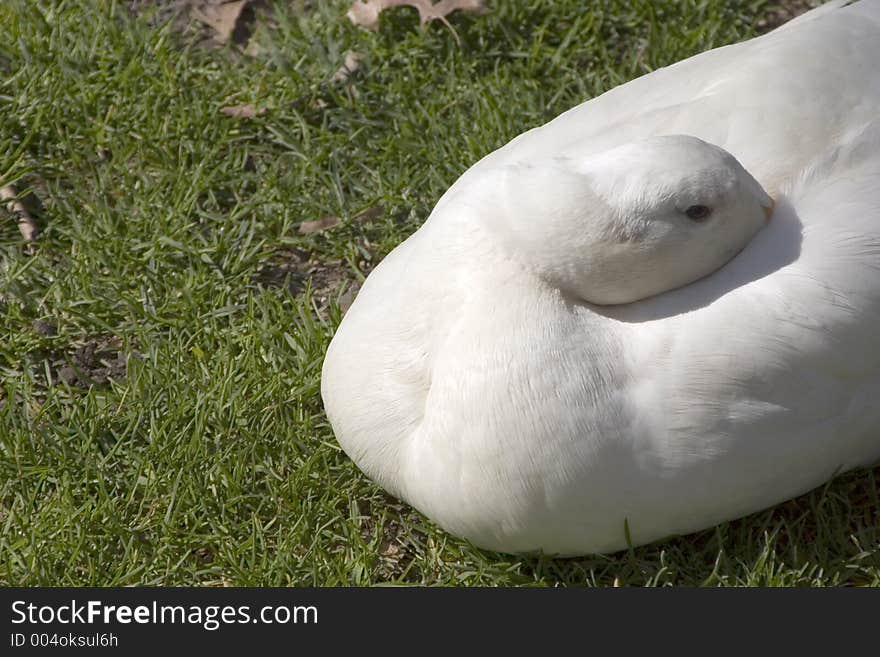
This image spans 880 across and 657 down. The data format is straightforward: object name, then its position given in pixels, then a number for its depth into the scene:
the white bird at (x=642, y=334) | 5.01
